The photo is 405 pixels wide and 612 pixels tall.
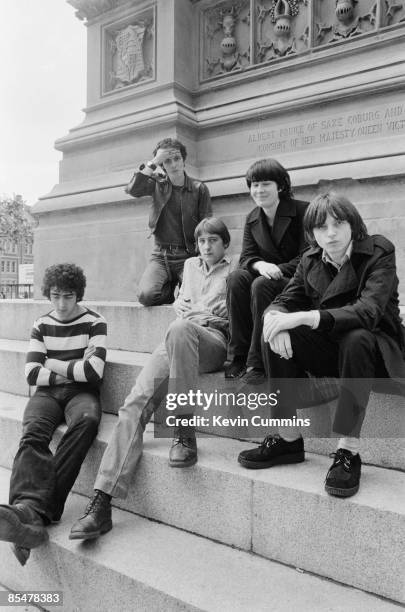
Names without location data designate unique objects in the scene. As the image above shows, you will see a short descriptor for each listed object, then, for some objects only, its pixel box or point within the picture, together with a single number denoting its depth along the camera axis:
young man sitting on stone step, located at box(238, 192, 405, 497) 2.25
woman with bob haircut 2.95
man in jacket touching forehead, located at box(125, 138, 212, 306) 4.65
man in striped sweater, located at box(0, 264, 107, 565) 2.69
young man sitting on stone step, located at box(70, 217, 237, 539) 2.69
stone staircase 2.10
